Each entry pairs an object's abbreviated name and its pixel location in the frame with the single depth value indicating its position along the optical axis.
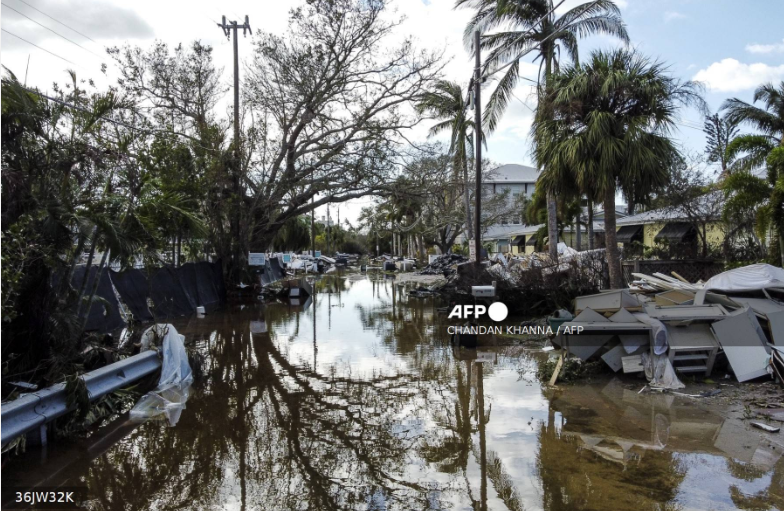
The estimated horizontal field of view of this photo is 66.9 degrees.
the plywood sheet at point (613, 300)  9.91
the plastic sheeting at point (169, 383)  7.60
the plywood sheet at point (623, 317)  8.98
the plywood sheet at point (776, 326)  8.66
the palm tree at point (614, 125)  13.55
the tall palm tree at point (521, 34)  20.41
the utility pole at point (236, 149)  23.00
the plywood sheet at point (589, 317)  9.25
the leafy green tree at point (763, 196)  13.95
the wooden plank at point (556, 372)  8.82
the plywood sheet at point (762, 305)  9.32
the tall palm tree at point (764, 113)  22.44
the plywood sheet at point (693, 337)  8.65
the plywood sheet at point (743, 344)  8.44
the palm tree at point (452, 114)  24.83
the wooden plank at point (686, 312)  8.89
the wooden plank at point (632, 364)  8.76
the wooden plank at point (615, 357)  9.04
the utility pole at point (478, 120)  18.58
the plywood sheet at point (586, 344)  9.14
